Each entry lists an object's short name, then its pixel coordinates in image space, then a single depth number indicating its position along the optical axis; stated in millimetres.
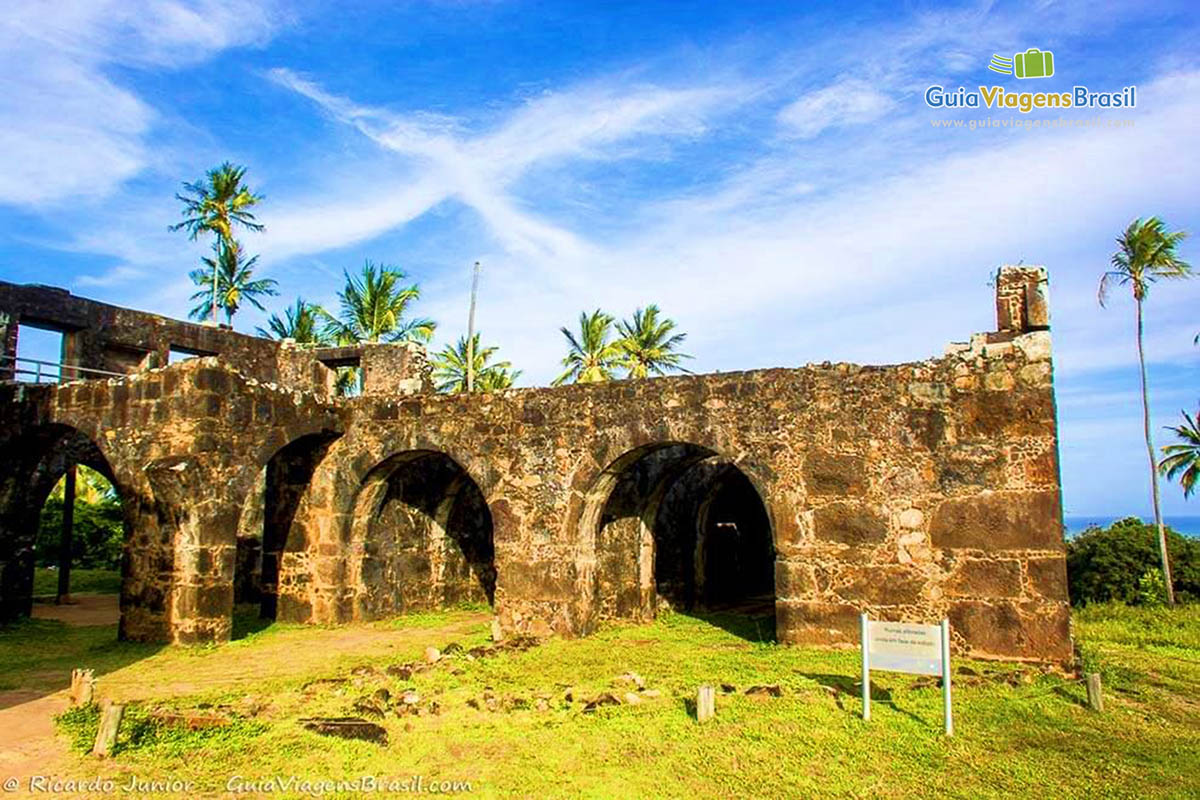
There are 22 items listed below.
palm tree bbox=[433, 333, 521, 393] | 35156
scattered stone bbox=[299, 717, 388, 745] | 7426
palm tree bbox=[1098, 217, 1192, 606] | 19828
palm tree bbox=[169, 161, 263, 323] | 29375
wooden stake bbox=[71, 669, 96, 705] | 8578
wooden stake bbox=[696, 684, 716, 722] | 7684
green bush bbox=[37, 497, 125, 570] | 25406
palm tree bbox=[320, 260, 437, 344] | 32750
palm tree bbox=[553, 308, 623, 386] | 34250
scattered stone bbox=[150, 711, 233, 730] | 7676
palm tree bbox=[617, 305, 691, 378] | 35000
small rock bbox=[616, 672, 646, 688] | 9070
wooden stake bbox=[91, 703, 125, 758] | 6977
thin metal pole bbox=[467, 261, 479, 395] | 29844
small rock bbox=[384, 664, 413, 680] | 9688
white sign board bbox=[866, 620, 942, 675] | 7195
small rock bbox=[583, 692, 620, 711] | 8250
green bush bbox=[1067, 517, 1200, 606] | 17953
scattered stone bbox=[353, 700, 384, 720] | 8031
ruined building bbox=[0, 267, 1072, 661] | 10305
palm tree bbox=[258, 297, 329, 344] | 33406
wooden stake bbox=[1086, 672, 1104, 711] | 8055
